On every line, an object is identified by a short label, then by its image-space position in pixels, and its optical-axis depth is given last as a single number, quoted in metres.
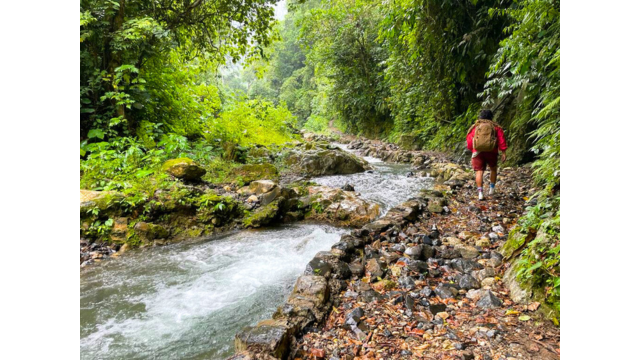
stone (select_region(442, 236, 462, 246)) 3.66
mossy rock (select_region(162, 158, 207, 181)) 5.86
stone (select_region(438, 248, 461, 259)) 3.31
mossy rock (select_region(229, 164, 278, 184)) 7.15
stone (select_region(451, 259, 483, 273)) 3.00
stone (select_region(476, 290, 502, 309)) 2.34
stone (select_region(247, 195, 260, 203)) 5.89
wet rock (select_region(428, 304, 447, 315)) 2.40
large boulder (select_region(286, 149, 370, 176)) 9.55
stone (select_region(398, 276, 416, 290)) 2.80
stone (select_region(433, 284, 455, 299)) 2.61
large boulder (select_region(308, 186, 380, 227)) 5.40
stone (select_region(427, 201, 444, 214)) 5.00
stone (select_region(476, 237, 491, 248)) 3.46
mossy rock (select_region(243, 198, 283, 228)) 5.18
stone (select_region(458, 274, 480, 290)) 2.70
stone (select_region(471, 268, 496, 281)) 2.79
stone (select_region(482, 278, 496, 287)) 2.66
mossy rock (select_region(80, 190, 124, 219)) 4.34
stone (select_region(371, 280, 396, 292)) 2.81
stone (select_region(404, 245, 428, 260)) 3.35
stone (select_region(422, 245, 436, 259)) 3.38
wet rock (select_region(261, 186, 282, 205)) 5.76
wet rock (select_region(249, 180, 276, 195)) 6.14
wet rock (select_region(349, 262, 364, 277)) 3.15
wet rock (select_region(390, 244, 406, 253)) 3.58
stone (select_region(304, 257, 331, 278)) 3.05
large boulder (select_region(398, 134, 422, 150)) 14.25
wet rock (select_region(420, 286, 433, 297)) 2.64
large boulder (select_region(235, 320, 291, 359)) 1.98
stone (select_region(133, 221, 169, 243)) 4.50
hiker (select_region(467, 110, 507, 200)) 4.95
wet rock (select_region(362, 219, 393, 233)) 4.22
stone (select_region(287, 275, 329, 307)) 2.59
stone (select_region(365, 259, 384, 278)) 3.08
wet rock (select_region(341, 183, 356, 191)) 7.09
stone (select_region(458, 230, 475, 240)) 3.79
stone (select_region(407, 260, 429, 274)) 3.05
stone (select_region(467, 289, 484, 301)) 2.50
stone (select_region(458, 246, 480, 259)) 3.25
